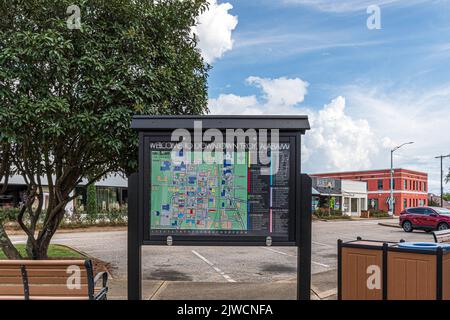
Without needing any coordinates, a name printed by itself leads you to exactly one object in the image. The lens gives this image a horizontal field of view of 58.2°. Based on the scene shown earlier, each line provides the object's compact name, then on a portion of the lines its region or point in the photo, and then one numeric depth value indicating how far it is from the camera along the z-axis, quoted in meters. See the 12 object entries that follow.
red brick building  65.56
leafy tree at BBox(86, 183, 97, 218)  29.12
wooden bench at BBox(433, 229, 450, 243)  7.35
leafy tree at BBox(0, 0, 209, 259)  6.89
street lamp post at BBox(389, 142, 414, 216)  46.72
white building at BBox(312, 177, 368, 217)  47.38
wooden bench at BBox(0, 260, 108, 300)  4.41
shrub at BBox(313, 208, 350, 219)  39.52
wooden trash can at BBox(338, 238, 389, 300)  4.91
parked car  23.78
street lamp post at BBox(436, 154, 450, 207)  55.02
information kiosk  5.32
